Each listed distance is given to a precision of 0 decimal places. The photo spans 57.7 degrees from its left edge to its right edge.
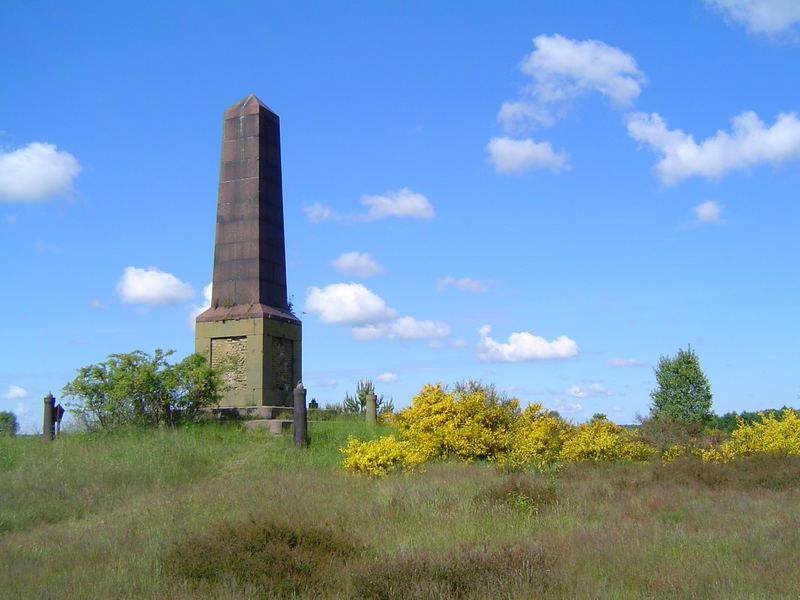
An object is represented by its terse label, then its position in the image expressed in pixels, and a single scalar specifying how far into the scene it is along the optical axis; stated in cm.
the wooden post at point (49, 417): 1797
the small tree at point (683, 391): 2888
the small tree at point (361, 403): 2398
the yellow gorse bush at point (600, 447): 1501
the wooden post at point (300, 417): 1566
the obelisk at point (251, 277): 1894
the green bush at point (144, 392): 1727
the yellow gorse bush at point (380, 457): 1289
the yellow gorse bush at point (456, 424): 1512
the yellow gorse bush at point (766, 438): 1485
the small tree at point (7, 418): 3509
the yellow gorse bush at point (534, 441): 1412
